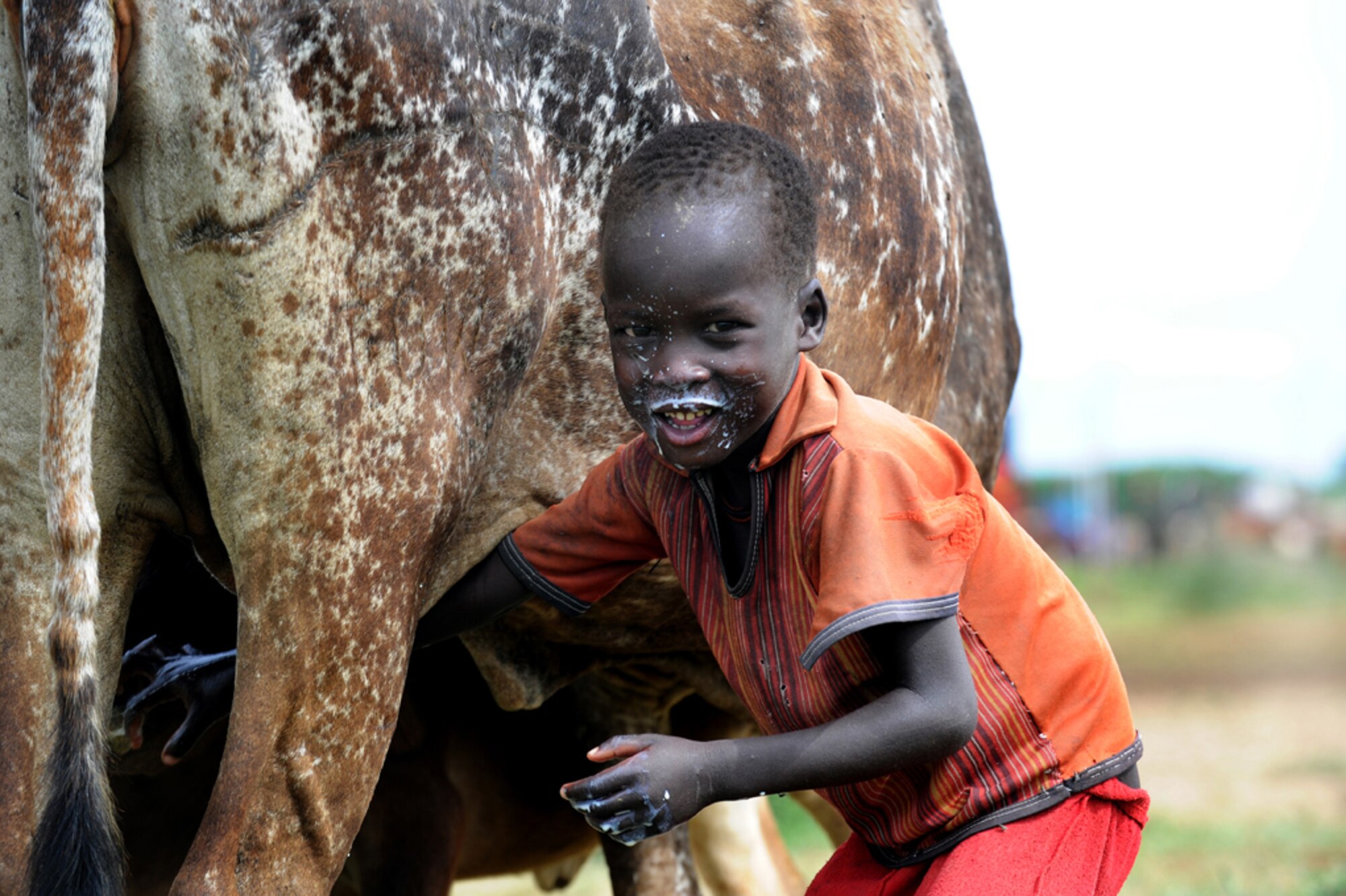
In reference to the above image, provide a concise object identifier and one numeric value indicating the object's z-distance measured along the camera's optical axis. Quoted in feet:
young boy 7.79
